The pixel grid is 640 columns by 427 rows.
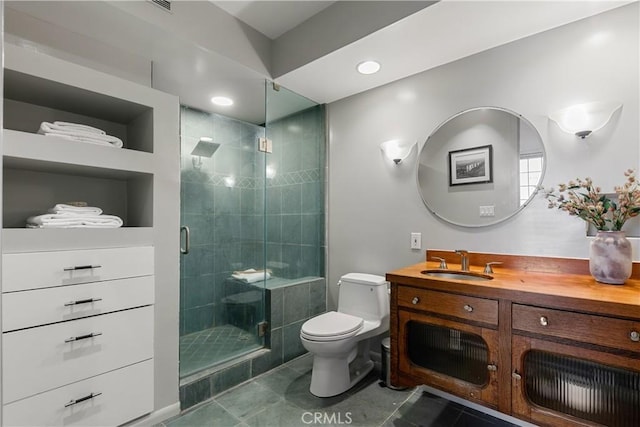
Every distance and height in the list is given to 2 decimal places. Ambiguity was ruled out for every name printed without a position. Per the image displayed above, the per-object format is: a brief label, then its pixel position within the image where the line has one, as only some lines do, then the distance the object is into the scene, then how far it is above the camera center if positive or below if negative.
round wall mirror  1.84 +0.32
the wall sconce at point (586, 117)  1.57 +0.52
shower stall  2.63 +0.01
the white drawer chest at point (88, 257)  1.39 -0.21
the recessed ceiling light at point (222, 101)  2.72 +1.04
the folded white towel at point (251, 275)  2.66 -0.54
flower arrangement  1.41 +0.06
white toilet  1.98 -0.77
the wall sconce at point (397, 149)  2.30 +0.51
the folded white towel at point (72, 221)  1.49 -0.02
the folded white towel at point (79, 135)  1.51 +0.42
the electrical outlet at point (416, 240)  2.25 -0.18
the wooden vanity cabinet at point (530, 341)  1.19 -0.56
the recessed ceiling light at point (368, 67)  2.12 +1.06
